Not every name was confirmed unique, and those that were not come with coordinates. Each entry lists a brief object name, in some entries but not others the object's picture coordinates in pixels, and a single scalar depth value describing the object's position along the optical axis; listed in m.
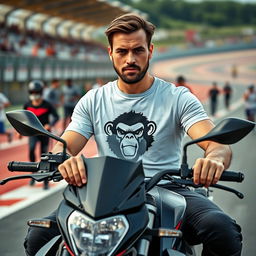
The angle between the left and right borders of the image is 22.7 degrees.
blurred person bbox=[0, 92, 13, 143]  15.17
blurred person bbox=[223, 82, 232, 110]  32.92
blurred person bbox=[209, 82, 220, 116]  28.44
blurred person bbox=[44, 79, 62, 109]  17.95
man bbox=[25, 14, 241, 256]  3.15
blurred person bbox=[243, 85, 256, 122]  22.75
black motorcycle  2.47
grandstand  27.58
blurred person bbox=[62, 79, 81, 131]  19.48
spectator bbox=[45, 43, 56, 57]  34.69
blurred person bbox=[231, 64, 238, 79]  80.31
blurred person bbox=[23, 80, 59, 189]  10.57
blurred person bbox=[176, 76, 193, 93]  16.60
